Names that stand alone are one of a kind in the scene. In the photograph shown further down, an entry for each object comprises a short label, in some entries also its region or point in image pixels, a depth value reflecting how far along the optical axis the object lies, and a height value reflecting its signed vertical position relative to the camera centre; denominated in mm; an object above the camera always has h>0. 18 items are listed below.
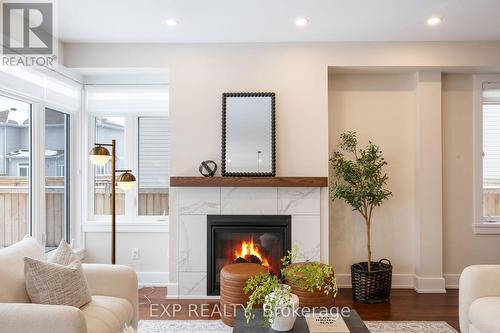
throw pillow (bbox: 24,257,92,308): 2045 -662
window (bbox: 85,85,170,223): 4242 +296
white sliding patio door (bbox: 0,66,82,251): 3139 +142
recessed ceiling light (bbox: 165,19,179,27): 3281 +1327
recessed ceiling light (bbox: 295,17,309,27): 3266 +1336
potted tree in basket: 3606 -281
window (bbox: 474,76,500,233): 4094 +250
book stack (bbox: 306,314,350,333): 1994 -886
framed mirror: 3732 +352
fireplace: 3738 -761
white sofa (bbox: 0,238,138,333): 1785 -749
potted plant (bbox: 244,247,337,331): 1976 -709
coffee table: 2029 -905
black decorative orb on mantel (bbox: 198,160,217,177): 3684 +2
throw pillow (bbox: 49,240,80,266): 2356 -576
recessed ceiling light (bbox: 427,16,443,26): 3250 +1338
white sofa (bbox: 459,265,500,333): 2373 -877
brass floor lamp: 3314 -66
